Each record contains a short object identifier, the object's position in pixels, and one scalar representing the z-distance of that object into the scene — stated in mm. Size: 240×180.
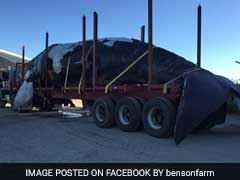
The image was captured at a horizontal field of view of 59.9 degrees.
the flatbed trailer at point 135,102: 5131
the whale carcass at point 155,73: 4753
